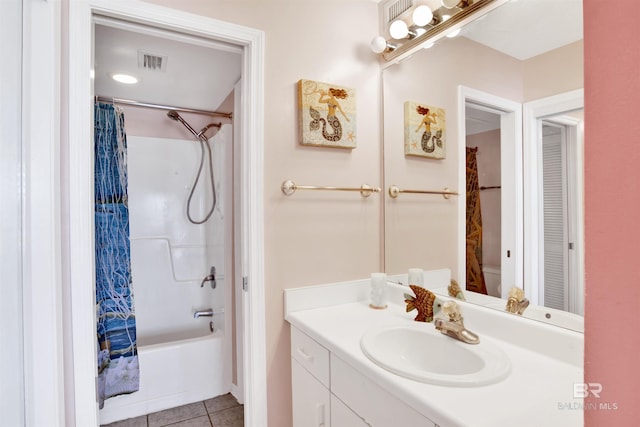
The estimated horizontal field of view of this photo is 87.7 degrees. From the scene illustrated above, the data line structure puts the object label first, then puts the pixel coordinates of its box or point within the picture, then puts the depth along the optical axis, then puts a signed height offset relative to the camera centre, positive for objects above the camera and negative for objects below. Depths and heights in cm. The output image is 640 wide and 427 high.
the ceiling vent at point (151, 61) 196 +93
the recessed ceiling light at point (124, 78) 223 +93
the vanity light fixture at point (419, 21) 136 +84
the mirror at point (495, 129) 108 +31
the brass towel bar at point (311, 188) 153 +12
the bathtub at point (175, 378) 206 -108
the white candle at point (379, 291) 160 -38
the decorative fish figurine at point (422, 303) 138 -39
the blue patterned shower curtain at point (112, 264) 195 -30
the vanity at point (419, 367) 80 -47
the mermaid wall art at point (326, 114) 156 +47
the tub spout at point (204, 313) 284 -85
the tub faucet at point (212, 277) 286 -56
